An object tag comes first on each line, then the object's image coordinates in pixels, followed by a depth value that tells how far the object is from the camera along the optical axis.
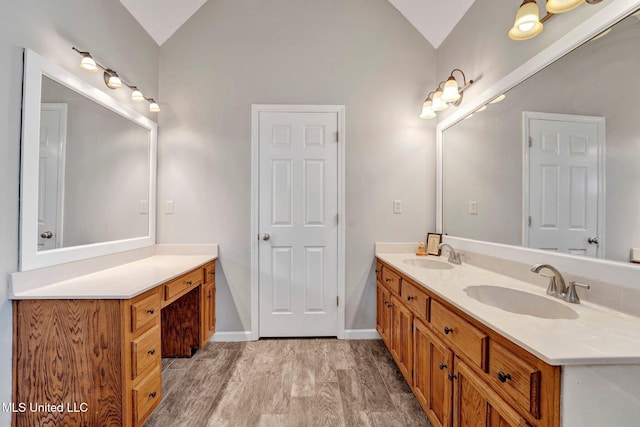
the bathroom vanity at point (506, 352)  0.73
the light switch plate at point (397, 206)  2.55
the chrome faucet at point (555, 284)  1.19
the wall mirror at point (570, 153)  1.04
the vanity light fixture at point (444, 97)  1.97
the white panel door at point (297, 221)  2.51
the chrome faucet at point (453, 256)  2.05
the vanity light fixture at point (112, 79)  1.62
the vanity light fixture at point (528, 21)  1.20
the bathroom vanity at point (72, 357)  1.25
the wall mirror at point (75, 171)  1.34
